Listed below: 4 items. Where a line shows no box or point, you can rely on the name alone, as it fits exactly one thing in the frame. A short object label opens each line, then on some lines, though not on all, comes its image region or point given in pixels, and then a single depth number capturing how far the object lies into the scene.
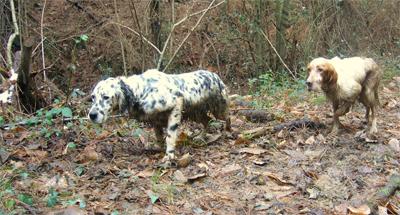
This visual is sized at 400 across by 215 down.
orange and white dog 5.36
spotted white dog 4.54
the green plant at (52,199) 3.22
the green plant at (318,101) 7.68
